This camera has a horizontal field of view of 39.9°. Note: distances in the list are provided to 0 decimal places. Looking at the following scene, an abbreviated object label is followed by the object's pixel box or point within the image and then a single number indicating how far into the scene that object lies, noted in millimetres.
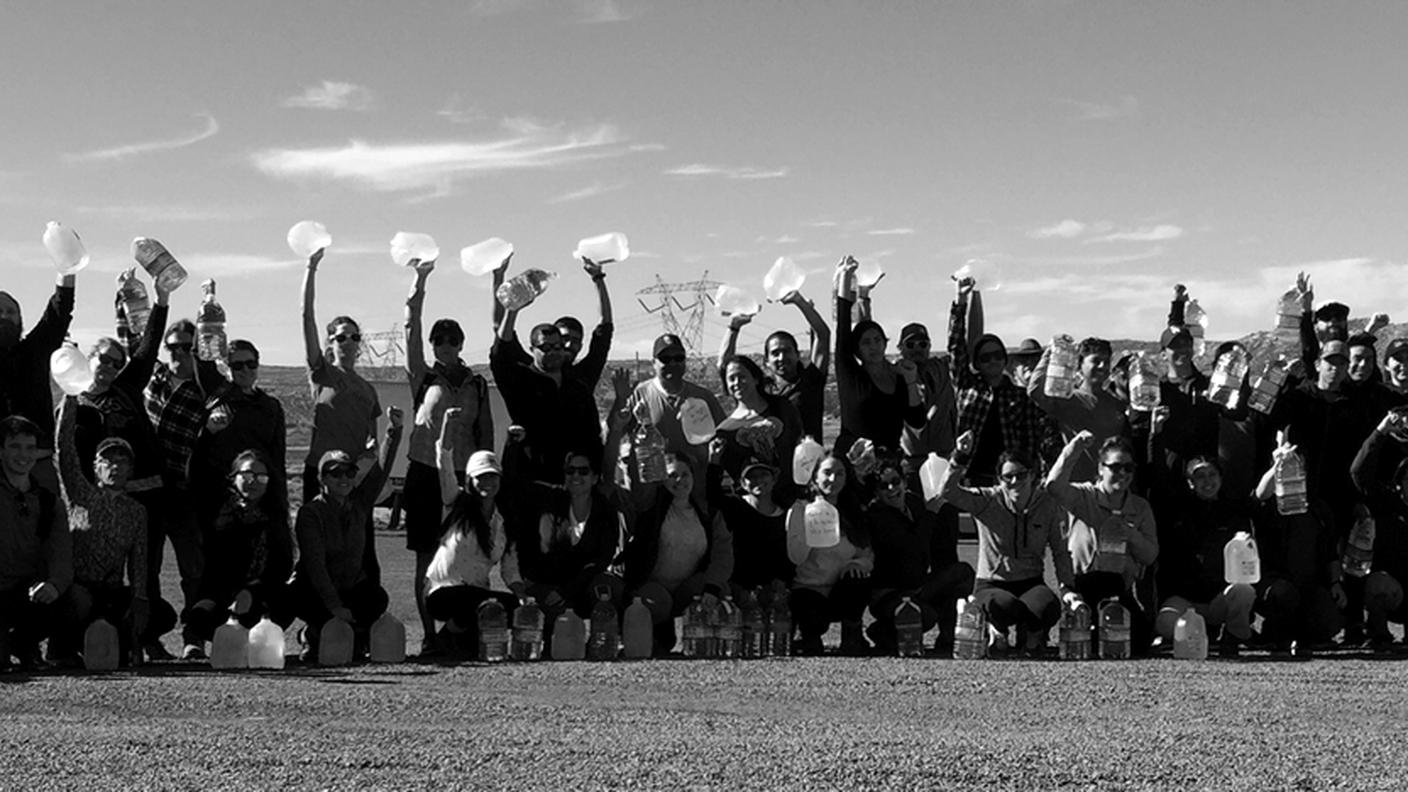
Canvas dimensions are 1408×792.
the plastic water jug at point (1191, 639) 11820
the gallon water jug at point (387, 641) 11398
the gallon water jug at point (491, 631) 11508
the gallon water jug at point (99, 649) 10812
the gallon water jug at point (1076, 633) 11664
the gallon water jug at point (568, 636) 11656
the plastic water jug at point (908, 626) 11883
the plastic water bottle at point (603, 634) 11688
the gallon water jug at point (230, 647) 11055
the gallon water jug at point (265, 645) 11078
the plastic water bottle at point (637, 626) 11711
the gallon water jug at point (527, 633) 11570
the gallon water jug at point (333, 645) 11391
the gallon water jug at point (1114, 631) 11742
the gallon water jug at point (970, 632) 11617
